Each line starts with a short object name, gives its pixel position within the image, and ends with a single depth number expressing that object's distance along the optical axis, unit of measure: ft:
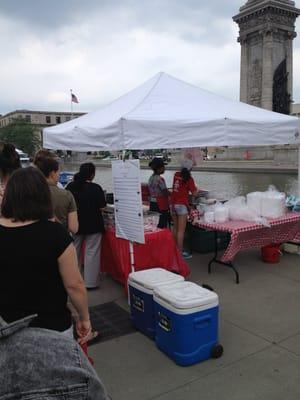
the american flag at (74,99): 98.73
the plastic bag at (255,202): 20.02
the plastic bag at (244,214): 19.42
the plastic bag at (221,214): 19.45
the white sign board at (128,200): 14.96
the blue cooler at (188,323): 10.96
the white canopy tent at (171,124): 16.19
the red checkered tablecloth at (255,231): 18.16
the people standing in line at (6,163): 13.65
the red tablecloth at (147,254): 16.97
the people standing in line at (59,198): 13.42
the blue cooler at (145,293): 12.73
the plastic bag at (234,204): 19.92
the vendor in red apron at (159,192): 22.35
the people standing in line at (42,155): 13.64
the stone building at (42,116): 375.86
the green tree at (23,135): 269.64
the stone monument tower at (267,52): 97.35
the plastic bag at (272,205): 19.88
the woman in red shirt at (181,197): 20.76
